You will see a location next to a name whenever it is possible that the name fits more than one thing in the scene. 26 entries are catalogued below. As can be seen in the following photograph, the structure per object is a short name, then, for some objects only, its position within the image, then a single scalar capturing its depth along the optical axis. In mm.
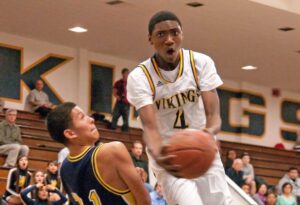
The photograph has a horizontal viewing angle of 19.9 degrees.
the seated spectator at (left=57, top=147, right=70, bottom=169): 14184
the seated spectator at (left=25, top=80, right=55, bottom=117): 17500
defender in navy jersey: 4863
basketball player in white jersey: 5590
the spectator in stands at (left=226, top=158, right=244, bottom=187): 16203
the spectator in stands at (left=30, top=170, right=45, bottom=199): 11836
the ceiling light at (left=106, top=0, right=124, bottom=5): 15594
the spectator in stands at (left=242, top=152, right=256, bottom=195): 16366
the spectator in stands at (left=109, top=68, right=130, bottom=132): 18031
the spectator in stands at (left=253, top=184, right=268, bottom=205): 15898
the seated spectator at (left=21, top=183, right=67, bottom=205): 11619
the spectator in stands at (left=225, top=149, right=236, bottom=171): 17714
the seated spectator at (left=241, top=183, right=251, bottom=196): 15295
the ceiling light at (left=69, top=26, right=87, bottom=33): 17875
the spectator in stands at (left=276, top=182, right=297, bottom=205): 15938
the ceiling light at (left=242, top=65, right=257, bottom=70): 21906
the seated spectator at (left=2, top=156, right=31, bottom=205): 12219
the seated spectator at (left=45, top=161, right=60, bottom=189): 12727
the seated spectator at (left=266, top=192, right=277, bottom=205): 15766
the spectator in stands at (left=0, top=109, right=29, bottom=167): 14062
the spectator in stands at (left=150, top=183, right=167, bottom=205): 11914
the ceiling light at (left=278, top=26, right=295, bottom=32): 17719
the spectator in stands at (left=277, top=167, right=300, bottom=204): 17500
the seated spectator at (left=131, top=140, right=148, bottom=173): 14688
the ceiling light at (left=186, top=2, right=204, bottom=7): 15641
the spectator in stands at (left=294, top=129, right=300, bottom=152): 24250
